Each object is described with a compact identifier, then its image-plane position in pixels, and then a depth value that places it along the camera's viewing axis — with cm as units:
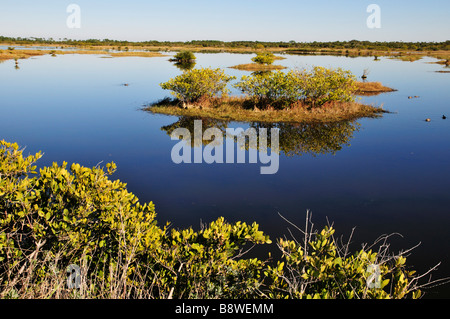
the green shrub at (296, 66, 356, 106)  2631
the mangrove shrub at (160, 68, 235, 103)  2702
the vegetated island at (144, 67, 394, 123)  2584
